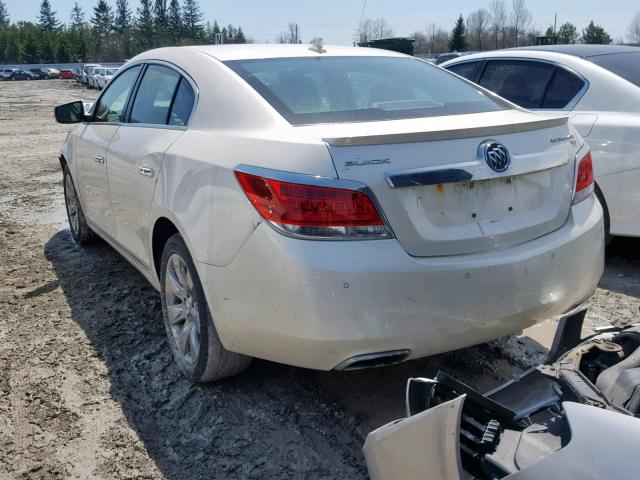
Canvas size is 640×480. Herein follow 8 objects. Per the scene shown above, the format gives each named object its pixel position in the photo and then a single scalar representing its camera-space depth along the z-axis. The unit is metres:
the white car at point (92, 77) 47.53
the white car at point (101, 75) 44.23
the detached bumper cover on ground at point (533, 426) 1.57
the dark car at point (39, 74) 80.31
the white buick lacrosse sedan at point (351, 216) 2.49
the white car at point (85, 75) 51.59
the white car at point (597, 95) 4.76
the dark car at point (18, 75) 77.56
